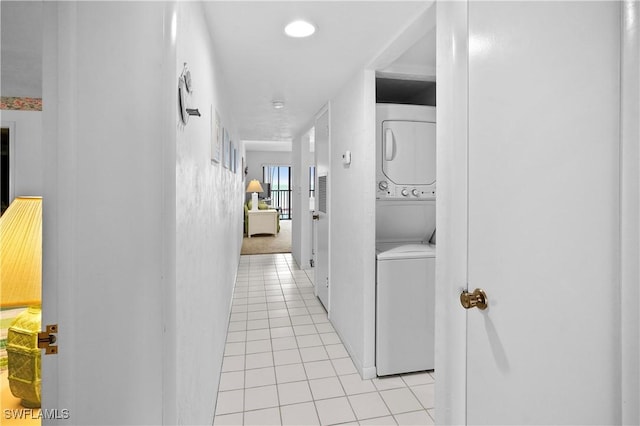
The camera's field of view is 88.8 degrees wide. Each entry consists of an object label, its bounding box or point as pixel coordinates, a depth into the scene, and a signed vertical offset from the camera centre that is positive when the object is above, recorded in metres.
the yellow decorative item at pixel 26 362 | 0.91 -0.43
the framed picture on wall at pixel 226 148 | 2.45 +0.51
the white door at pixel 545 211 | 0.71 +0.00
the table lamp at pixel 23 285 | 0.84 -0.20
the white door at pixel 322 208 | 3.40 +0.03
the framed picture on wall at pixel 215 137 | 1.77 +0.43
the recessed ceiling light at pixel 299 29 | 1.66 +0.95
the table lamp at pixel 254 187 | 9.93 +0.72
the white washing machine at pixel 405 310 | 2.27 -0.70
